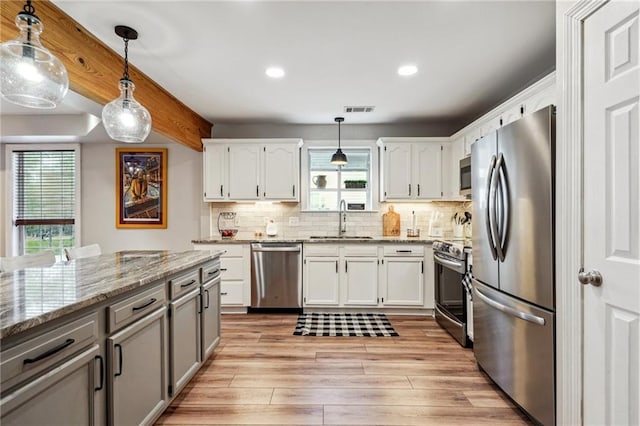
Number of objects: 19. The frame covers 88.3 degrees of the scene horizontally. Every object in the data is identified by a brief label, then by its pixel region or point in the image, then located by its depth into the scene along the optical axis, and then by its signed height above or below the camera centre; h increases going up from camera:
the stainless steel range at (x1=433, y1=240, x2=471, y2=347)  3.09 -0.77
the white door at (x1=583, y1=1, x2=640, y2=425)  1.27 +0.00
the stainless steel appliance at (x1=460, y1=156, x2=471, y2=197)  3.46 +0.40
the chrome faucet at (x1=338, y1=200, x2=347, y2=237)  4.74 -0.06
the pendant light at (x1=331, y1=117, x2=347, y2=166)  4.19 +0.70
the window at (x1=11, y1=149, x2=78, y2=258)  4.97 +0.31
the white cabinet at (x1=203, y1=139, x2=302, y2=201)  4.50 +0.61
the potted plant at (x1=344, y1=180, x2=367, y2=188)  4.84 +0.44
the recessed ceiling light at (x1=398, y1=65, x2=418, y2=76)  2.88 +1.28
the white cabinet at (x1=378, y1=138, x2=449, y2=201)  4.41 +0.61
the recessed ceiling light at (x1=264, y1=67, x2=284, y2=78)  2.92 +1.28
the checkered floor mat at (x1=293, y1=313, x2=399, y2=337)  3.47 -1.26
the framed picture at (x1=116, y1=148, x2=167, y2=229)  4.89 +0.36
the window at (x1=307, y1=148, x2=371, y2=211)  4.86 +0.53
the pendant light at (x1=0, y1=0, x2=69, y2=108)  1.43 +0.66
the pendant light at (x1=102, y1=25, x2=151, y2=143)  2.17 +0.67
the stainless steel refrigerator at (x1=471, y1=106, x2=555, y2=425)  1.77 -0.28
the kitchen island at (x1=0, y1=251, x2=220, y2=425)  1.06 -0.53
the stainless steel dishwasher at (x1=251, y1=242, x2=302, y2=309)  4.18 -0.80
